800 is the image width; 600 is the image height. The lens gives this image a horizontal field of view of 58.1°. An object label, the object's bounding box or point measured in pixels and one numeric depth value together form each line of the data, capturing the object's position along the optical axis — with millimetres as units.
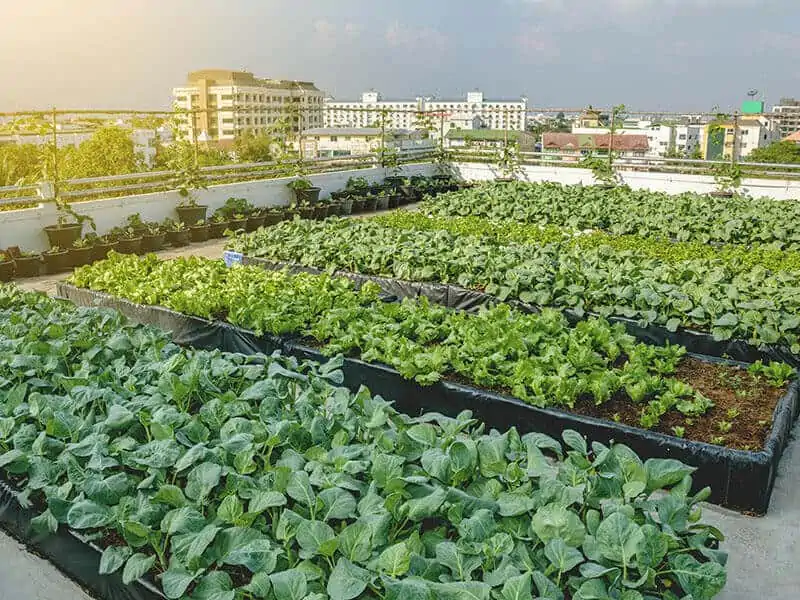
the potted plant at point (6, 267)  8250
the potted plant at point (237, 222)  11023
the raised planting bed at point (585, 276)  5059
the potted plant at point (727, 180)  12141
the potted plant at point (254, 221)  11203
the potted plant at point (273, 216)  11406
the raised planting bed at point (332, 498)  2143
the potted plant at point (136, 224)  9891
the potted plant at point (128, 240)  9375
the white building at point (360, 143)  15109
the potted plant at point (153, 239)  9742
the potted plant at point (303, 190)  12539
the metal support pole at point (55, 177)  9125
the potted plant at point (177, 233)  10109
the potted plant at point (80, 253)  8789
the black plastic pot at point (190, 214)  10688
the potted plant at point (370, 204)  13273
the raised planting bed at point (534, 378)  3658
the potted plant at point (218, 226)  10734
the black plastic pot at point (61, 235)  8945
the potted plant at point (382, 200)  13445
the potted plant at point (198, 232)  10461
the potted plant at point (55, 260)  8625
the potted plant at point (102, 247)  9008
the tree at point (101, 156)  22938
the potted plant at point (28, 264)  8344
